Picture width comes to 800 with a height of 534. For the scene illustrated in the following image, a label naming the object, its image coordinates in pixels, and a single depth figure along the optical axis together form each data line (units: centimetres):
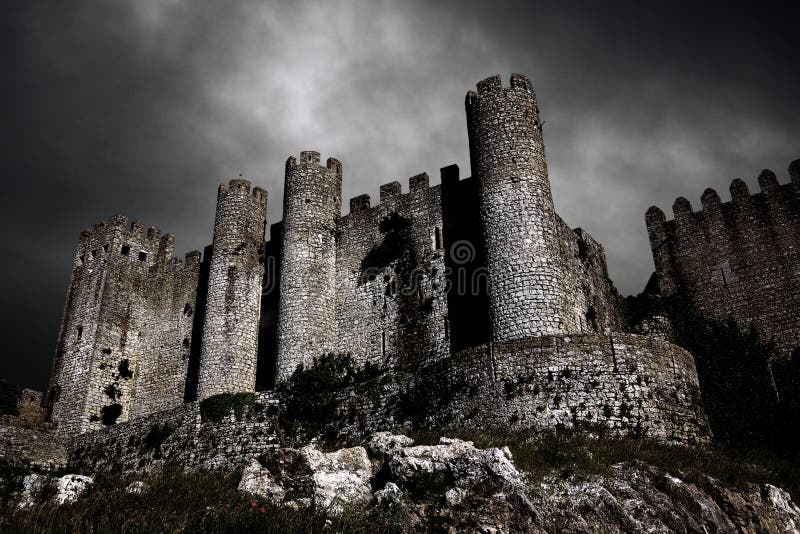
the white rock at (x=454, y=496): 1345
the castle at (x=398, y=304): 1941
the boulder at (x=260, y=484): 1473
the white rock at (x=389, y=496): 1397
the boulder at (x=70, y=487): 1408
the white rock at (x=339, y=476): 1470
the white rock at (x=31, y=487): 1382
